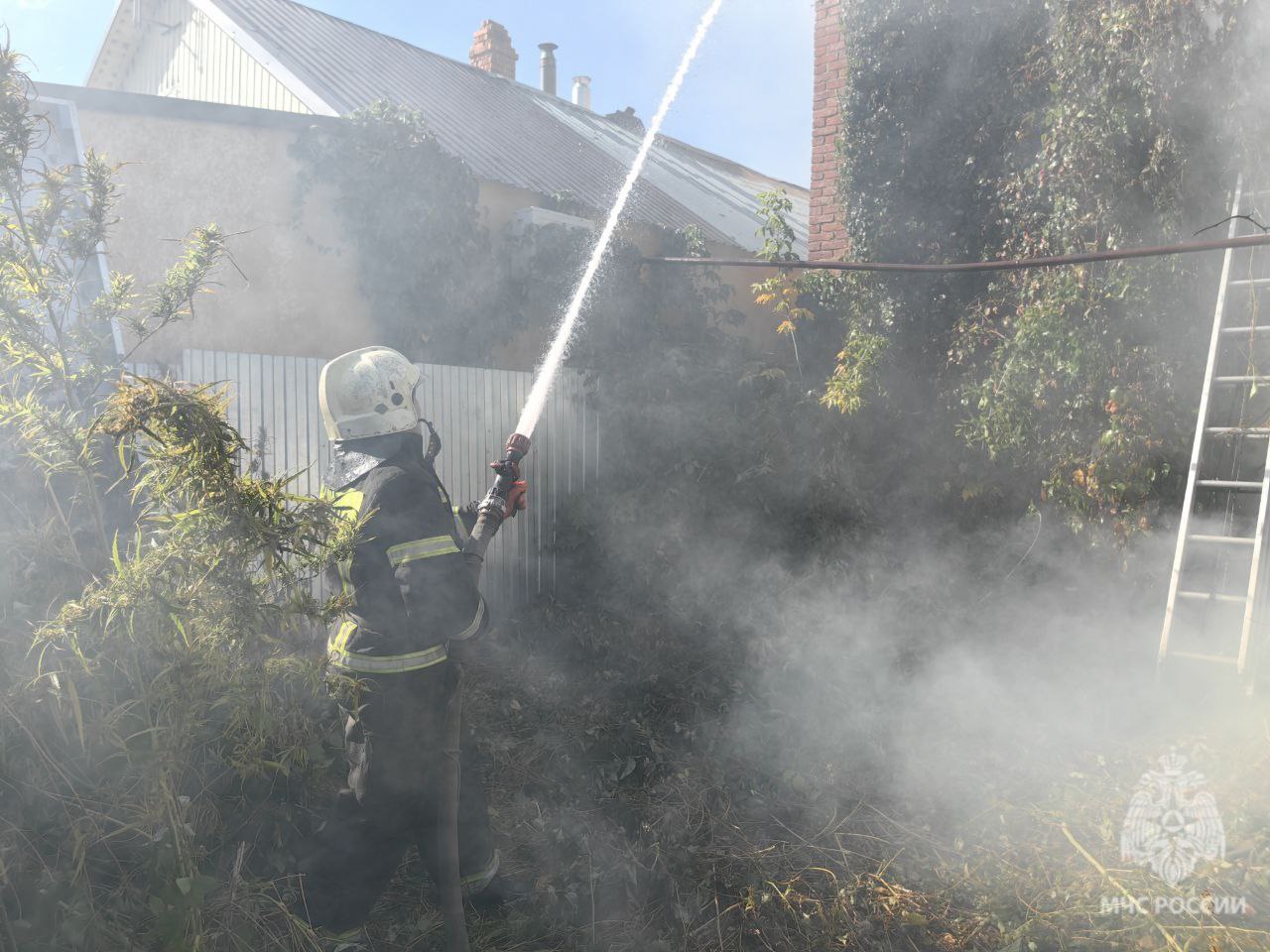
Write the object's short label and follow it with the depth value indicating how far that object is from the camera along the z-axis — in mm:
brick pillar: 7637
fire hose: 3229
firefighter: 3162
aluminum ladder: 4801
